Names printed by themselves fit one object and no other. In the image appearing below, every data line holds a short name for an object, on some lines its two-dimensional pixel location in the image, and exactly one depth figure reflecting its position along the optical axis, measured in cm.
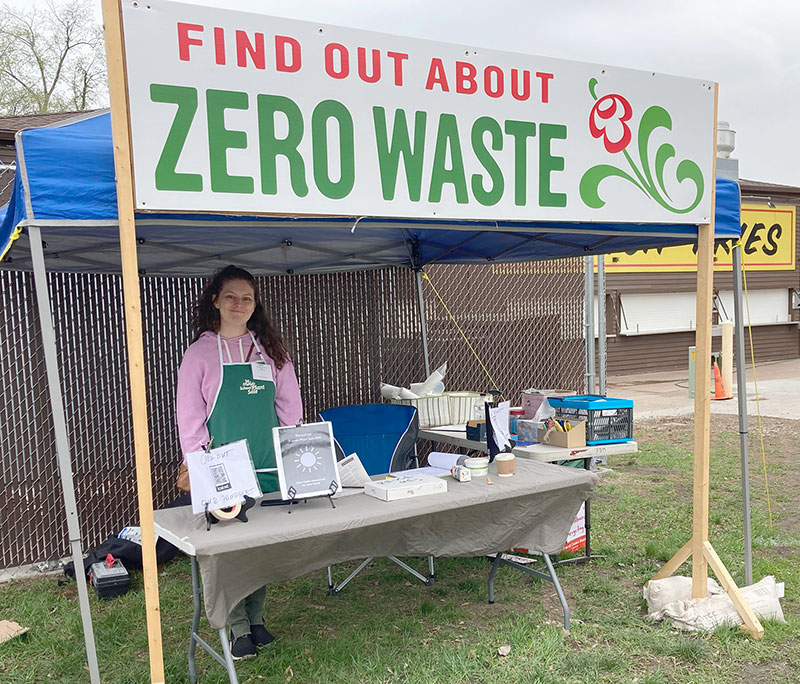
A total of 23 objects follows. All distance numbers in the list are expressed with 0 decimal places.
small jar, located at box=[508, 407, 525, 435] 457
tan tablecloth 264
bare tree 1727
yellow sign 1469
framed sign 278
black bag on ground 444
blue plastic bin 421
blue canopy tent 231
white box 304
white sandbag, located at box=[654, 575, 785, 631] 346
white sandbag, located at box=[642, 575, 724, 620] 362
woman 317
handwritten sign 260
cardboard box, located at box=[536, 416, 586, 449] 410
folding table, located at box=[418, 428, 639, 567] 403
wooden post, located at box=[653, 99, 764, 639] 346
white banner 230
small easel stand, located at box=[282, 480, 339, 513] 278
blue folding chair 461
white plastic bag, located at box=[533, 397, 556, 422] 448
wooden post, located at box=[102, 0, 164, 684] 222
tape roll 268
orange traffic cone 1165
